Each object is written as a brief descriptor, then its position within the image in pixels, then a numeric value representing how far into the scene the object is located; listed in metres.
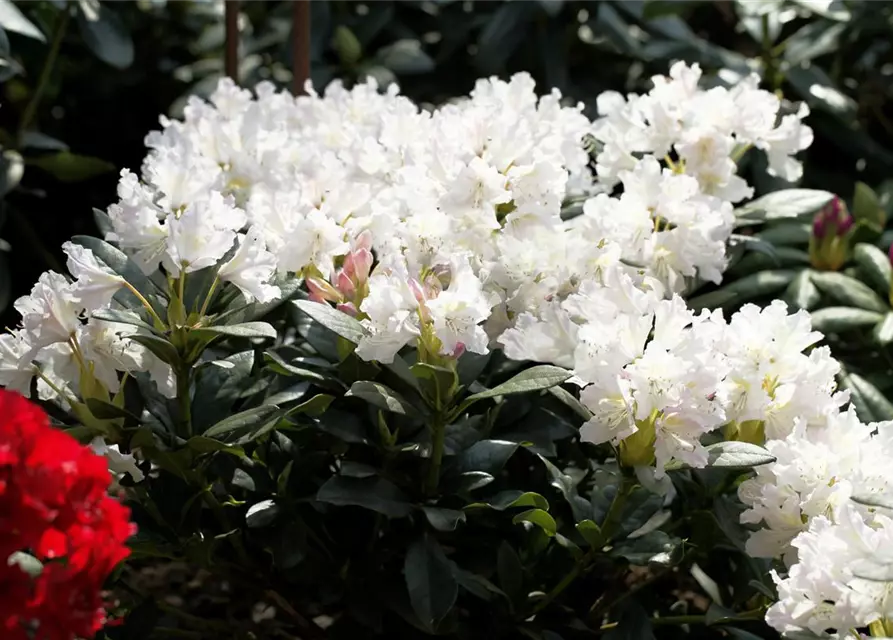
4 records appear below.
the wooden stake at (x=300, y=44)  2.58
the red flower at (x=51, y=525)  1.83
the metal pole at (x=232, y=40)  2.66
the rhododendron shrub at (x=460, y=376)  2.01
